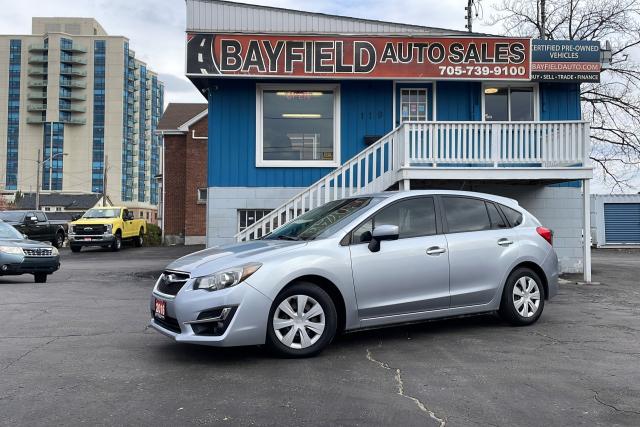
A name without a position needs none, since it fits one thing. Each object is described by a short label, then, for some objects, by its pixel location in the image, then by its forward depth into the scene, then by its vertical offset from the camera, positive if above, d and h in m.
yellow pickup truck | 23.56 -0.05
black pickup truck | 23.19 +0.13
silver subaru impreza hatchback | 5.17 -0.47
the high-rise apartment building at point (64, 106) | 118.88 +25.72
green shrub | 28.67 -0.42
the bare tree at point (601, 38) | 24.84 +8.31
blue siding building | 11.97 +2.79
